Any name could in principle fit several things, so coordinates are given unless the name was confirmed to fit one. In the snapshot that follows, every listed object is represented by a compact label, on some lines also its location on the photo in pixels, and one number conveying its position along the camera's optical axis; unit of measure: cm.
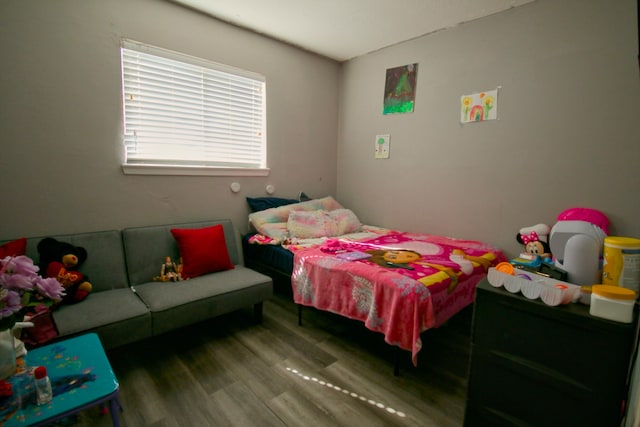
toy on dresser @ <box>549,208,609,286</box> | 112
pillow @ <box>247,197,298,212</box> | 312
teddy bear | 184
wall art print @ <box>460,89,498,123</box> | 262
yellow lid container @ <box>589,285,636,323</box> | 90
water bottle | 105
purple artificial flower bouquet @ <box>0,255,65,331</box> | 97
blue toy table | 100
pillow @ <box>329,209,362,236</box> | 316
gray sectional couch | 171
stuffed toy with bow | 229
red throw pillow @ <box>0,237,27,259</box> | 175
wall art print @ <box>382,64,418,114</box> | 315
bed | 175
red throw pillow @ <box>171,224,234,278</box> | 234
